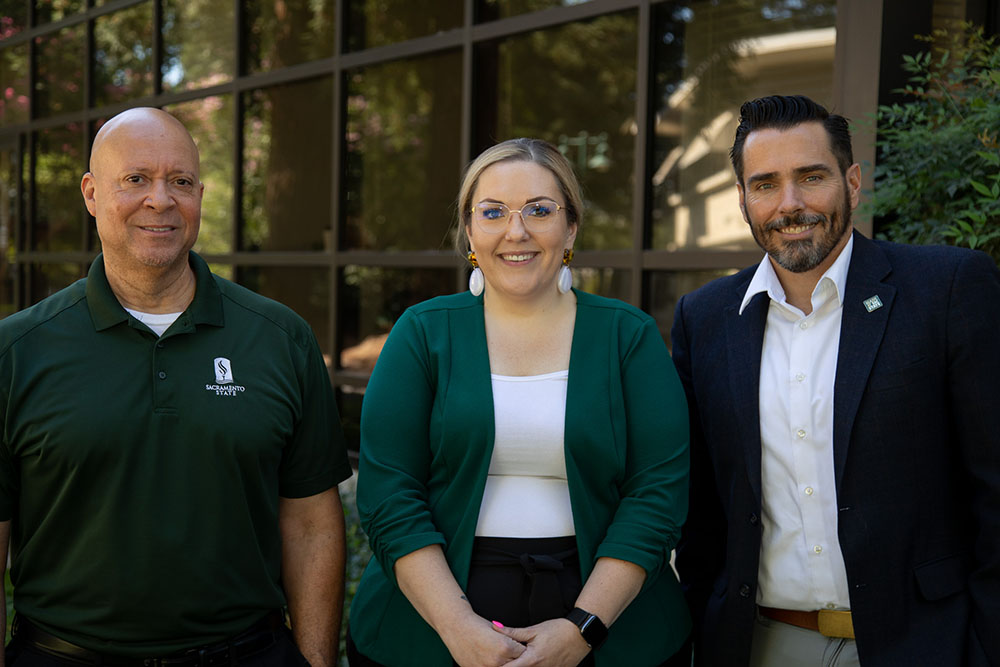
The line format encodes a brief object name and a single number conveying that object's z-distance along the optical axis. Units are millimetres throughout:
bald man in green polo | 2137
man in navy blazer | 2139
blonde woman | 2170
